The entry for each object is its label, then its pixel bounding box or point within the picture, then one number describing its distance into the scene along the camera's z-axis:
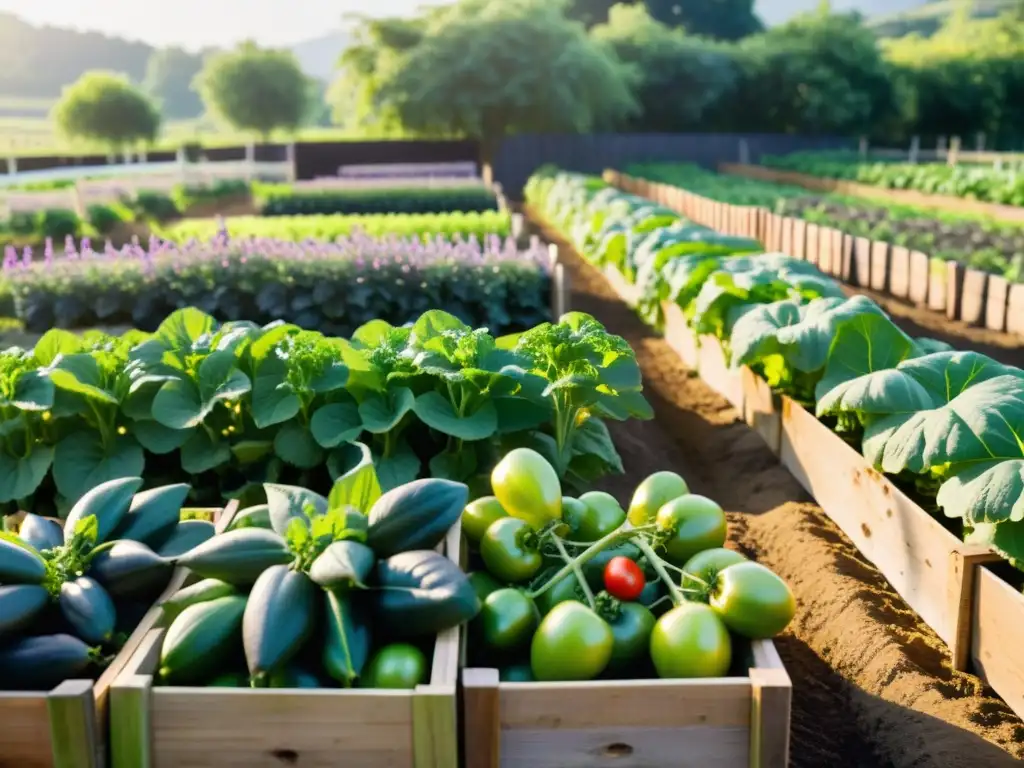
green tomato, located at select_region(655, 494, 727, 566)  2.37
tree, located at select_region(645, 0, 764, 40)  52.22
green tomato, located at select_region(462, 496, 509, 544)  2.50
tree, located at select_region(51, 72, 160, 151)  35.25
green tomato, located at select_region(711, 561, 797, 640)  2.09
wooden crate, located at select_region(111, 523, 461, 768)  1.84
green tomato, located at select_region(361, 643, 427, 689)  1.93
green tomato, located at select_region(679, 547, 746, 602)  2.23
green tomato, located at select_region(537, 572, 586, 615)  2.24
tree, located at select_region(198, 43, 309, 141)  41.06
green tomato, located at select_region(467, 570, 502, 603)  2.28
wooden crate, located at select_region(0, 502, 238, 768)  1.82
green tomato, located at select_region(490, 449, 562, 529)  2.41
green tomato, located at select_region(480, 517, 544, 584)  2.30
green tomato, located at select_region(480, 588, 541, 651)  2.13
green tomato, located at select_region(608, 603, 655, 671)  2.13
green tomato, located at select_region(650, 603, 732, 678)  2.02
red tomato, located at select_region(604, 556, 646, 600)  2.22
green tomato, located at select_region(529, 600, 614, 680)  2.01
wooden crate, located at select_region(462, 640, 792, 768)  1.90
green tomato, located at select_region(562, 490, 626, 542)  2.48
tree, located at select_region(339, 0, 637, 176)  30.42
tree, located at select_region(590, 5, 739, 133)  36.09
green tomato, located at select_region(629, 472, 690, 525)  2.53
